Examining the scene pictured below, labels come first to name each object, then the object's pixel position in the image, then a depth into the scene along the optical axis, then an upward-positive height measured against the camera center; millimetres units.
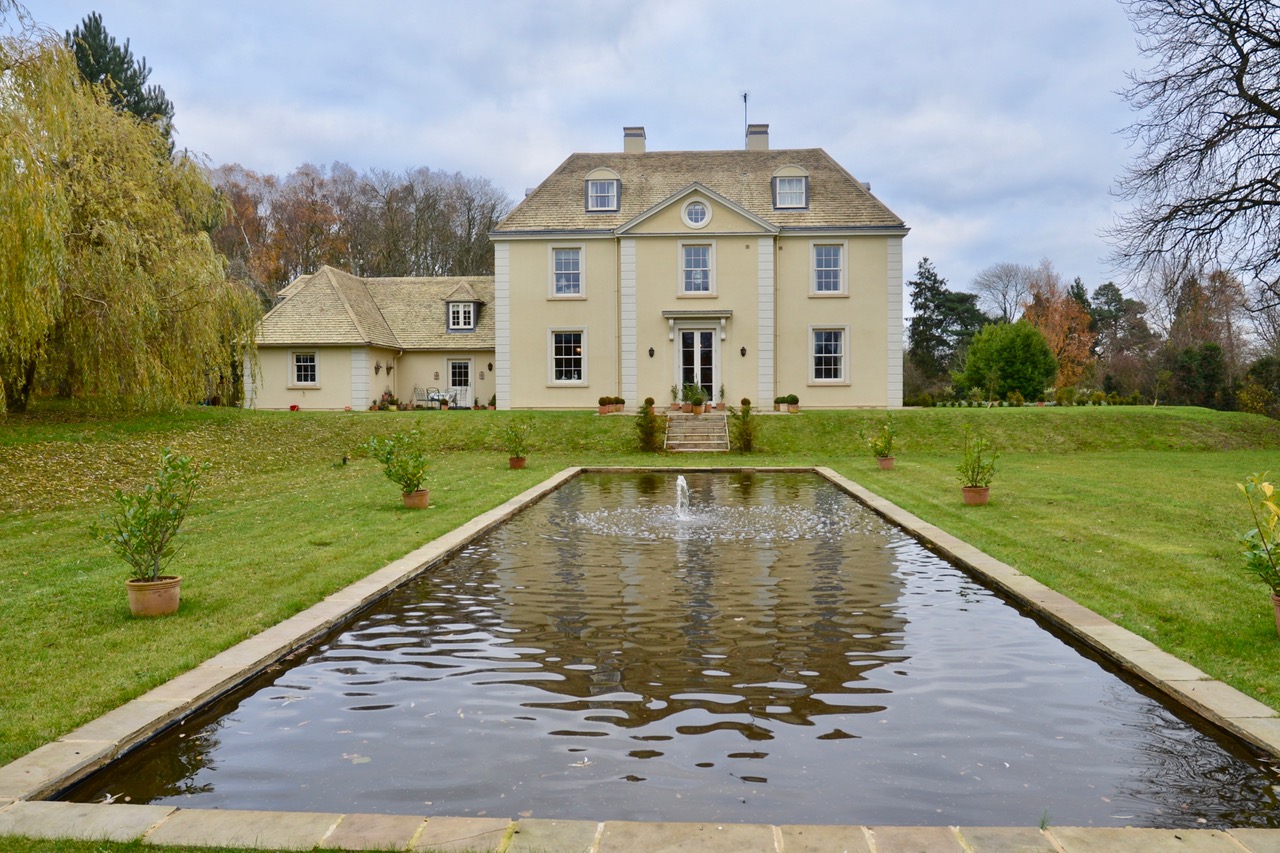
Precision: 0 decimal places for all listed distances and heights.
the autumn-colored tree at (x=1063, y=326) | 52562 +5686
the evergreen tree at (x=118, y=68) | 38594 +16447
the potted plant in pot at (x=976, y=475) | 13164 -926
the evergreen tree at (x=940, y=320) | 58862 +6761
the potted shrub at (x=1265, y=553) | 5996 -985
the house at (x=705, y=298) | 29797 +4270
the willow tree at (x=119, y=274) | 15312 +3395
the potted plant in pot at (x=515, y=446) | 19766 -605
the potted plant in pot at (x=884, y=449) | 19469 -735
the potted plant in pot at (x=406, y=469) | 13008 -726
